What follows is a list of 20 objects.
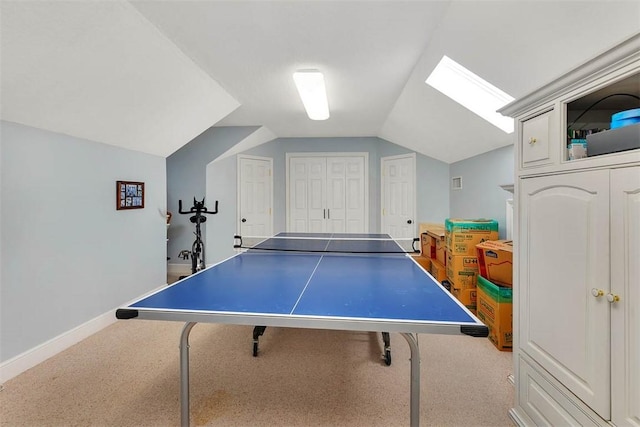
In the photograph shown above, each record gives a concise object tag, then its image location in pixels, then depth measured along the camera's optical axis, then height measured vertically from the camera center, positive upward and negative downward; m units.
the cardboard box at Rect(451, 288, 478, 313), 2.98 -0.93
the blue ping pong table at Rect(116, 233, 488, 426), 1.14 -0.44
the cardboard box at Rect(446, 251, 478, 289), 3.00 -0.65
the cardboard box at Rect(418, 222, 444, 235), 4.73 -0.24
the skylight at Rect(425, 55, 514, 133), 2.68 +1.24
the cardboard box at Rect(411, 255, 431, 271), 4.08 -0.75
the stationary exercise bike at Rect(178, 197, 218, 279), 4.18 -0.43
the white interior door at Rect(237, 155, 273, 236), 5.12 +0.33
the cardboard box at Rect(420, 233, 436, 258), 4.08 -0.51
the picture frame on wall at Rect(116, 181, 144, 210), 2.99 +0.21
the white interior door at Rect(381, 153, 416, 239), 5.02 +0.31
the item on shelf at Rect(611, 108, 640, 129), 1.09 +0.38
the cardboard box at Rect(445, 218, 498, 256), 3.04 -0.25
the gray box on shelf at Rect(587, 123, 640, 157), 1.02 +0.29
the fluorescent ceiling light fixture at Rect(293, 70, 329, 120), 2.34 +1.16
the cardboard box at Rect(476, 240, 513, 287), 2.43 -0.45
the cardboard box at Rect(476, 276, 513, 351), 2.34 -0.91
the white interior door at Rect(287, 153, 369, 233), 5.41 +0.41
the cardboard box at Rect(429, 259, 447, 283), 3.54 -0.79
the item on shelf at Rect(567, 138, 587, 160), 1.26 +0.29
